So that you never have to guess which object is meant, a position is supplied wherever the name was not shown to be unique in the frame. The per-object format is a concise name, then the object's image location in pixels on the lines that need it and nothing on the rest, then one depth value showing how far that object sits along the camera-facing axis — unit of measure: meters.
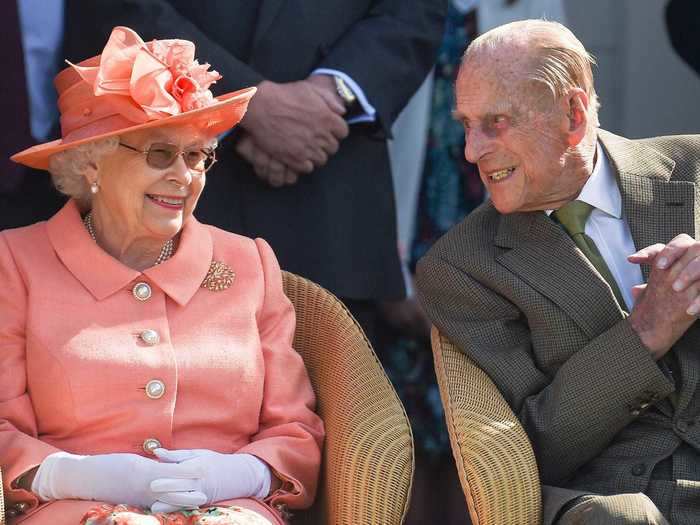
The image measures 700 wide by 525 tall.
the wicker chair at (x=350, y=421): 7.50
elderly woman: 7.42
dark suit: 9.63
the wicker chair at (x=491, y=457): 7.32
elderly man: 7.73
